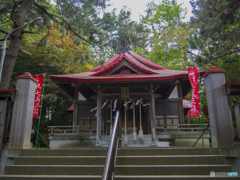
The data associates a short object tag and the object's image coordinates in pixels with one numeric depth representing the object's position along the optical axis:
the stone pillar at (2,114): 4.91
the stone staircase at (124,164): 3.96
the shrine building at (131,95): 9.38
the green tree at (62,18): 9.36
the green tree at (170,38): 19.28
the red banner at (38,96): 8.48
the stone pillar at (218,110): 4.64
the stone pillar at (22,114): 4.99
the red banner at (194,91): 9.25
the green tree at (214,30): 9.03
